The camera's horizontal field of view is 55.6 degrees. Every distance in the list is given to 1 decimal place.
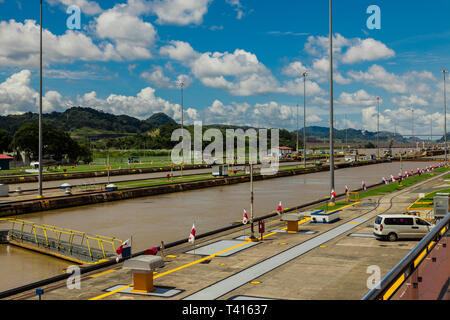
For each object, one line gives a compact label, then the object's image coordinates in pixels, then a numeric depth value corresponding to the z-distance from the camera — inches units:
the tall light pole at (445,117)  4104.3
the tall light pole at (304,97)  3551.9
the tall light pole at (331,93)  1551.4
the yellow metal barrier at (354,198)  1828.0
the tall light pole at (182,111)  3371.1
